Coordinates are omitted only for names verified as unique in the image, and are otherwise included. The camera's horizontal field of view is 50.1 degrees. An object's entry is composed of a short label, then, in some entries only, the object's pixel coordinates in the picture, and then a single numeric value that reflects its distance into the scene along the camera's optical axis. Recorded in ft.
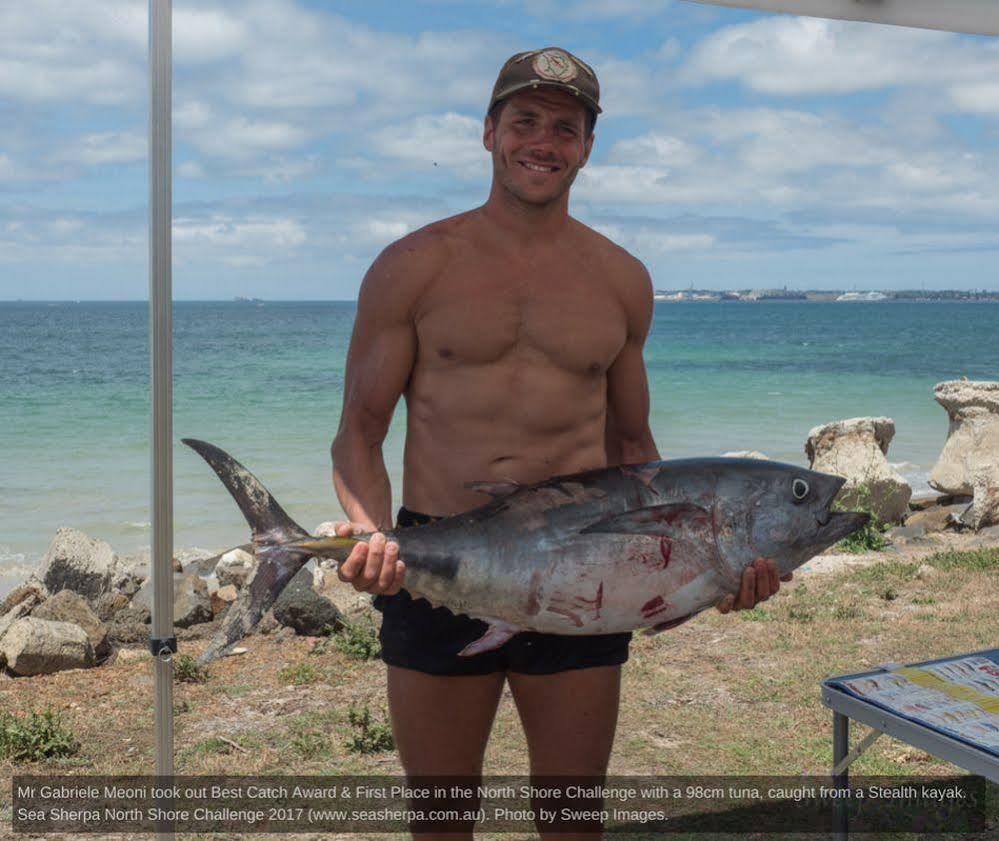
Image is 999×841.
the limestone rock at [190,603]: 20.68
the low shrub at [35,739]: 13.83
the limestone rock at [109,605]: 22.24
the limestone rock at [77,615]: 18.78
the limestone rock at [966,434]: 35.12
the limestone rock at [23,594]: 22.76
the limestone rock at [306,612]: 19.26
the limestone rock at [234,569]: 24.63
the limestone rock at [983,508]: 28.25
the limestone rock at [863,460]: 29.86
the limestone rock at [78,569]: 23.38
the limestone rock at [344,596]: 20.44
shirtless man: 7.58
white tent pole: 8.23
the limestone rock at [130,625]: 20.01
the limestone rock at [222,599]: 21.81
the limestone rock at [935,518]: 29.71
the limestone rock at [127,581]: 24.43
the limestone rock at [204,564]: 29.35
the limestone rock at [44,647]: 17.34
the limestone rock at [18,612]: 21.09
